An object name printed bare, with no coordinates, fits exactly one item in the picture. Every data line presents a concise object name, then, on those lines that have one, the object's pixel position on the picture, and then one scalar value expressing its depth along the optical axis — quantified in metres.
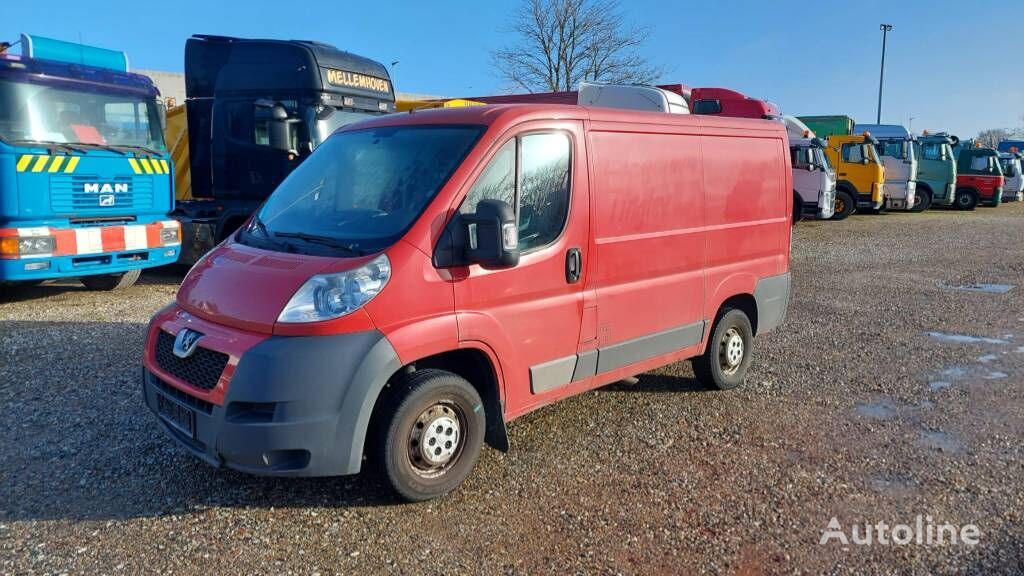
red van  3.47
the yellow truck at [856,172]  22.62
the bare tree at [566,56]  29.67
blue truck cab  7.96
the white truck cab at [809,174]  19.77
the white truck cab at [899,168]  24.23
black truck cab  9.56
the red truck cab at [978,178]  29.55
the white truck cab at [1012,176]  32.62
